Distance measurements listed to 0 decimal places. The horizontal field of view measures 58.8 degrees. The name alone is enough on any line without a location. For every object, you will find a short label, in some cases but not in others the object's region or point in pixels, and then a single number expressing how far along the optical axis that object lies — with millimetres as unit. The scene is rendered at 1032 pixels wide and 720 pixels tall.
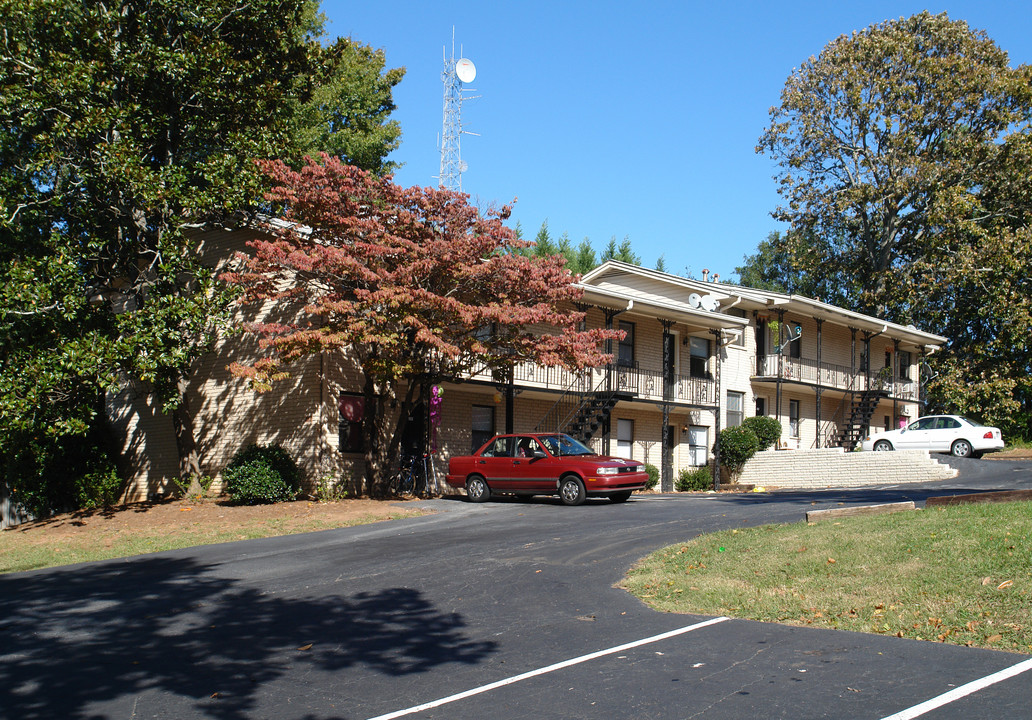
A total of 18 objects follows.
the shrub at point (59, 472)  21609
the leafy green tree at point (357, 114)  33469
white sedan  30484
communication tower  41844
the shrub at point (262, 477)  19719
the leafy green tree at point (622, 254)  52219
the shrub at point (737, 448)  31141
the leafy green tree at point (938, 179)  38625
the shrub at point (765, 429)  31906
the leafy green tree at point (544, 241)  49406
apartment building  23016
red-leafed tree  18953
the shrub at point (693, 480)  30047
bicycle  23172
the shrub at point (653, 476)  28672
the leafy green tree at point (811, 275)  45062
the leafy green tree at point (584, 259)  49091
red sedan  19297
